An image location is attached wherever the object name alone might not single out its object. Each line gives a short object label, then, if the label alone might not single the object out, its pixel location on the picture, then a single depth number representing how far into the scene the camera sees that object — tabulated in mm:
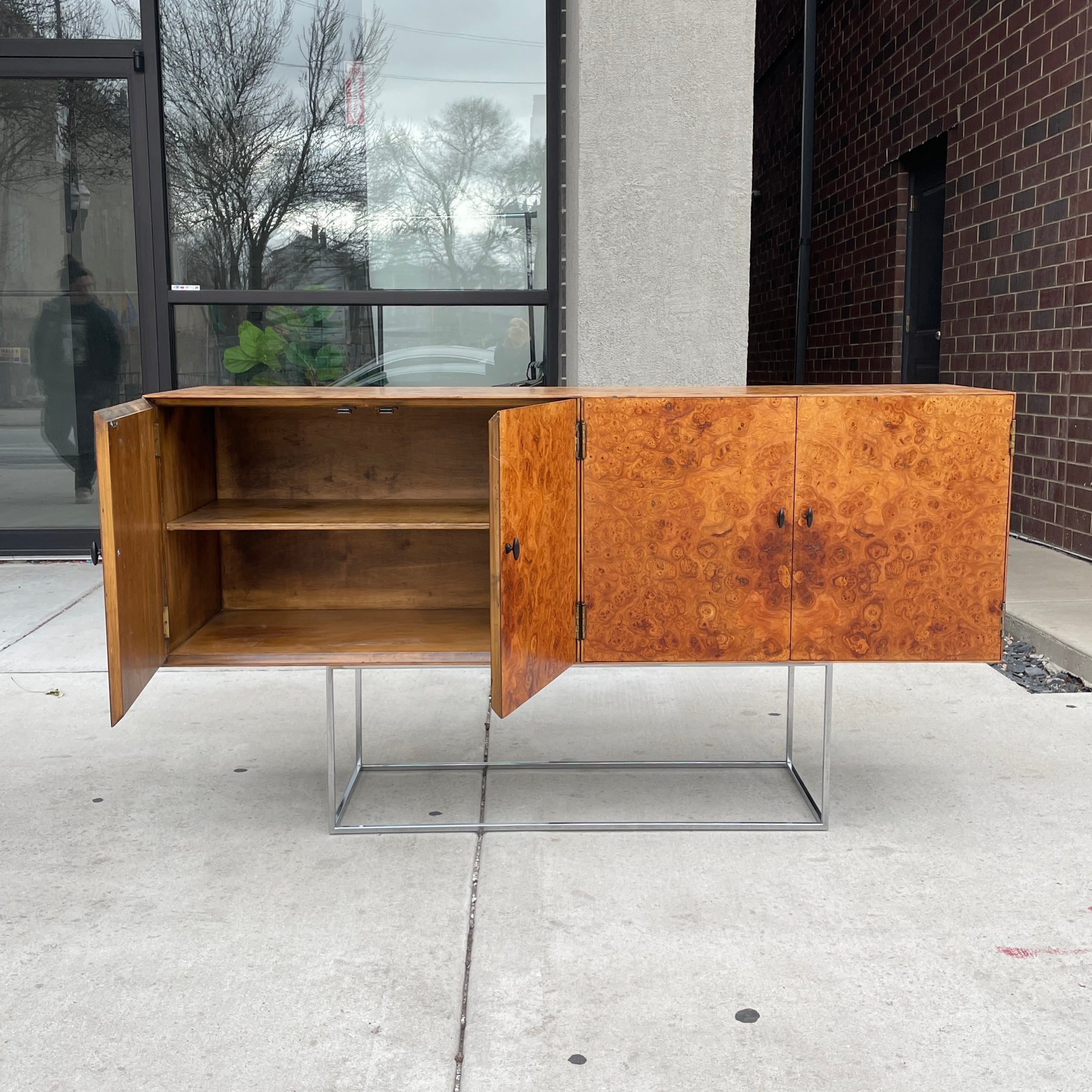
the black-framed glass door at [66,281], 6758
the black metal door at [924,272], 8930
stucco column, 5625
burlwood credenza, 2863
